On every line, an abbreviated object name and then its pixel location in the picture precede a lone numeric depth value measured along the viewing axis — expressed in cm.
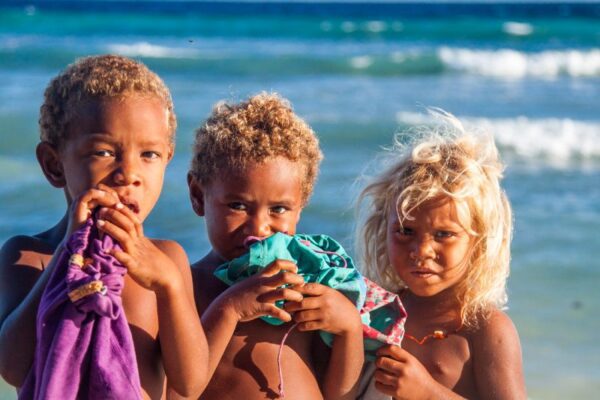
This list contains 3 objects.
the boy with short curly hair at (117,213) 423
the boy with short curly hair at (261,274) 488
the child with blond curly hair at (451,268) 549
